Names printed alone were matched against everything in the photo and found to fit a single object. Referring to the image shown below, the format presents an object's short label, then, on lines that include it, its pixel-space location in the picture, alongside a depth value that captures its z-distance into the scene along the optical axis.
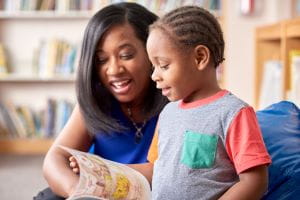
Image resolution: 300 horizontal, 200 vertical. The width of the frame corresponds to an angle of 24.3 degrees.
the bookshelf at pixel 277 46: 3.25
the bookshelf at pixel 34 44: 4.42
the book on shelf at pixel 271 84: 3.61
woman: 1.80
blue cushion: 1.54
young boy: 1.30
